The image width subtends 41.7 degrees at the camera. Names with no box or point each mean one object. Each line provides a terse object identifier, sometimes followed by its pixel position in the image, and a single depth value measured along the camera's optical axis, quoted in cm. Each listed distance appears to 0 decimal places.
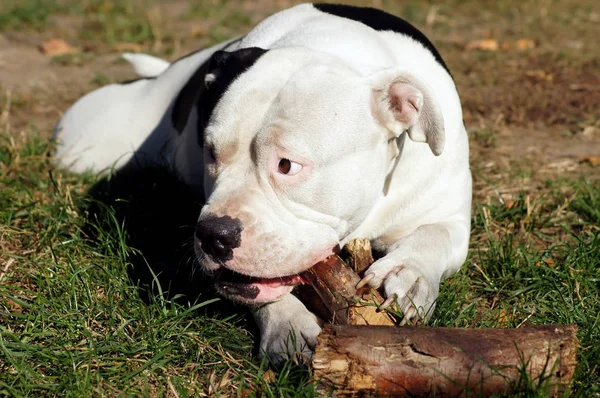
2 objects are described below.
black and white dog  295
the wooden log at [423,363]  246
